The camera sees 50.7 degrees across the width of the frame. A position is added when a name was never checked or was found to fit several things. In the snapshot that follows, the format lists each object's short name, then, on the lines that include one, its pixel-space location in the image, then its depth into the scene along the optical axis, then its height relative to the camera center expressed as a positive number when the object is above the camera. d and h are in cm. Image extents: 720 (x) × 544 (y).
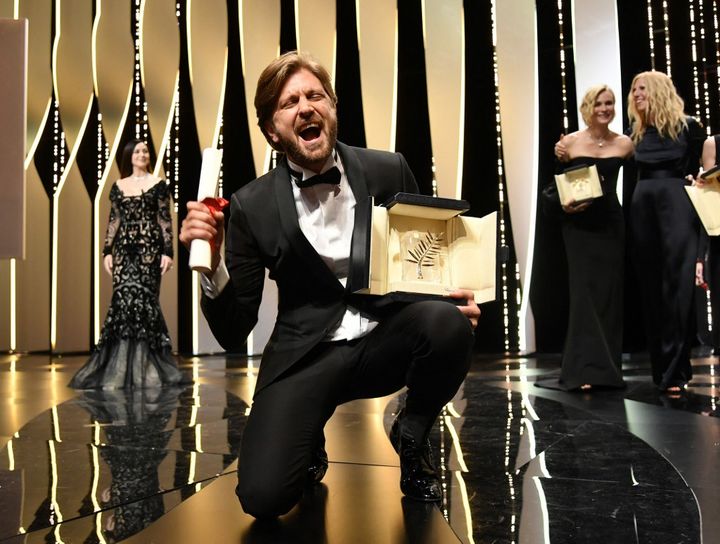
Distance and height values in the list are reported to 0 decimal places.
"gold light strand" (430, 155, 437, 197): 610 +102
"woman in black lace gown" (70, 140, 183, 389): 455 +17
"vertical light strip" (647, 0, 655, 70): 565 +197
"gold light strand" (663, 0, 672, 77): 562 +198
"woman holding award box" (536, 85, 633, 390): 393 +23
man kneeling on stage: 177 -1
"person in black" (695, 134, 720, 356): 382 +22
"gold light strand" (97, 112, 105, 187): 715 +146
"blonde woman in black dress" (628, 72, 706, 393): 385 +40
